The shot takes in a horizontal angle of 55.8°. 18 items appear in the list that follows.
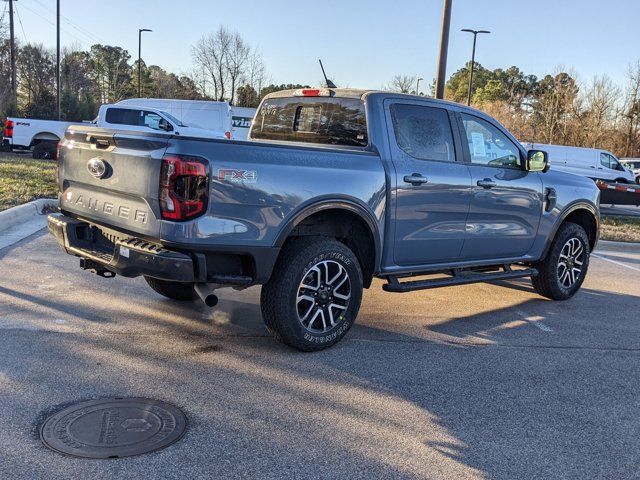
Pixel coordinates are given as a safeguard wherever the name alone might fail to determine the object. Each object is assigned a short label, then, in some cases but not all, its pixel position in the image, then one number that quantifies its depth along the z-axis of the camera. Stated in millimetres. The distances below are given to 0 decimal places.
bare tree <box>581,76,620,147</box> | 42219
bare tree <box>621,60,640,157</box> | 42344
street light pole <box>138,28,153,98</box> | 39509
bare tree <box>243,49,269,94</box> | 51125
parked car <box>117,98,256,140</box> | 24062
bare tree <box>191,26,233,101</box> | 50719
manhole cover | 2998
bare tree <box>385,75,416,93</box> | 57297
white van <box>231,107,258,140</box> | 29208
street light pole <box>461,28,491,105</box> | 36472
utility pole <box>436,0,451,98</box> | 11719
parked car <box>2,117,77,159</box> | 21312
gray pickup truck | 3871
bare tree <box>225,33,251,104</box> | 50719
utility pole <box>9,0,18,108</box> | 35062
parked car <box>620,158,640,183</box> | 32281
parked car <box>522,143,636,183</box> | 25969
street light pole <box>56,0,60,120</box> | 31031
